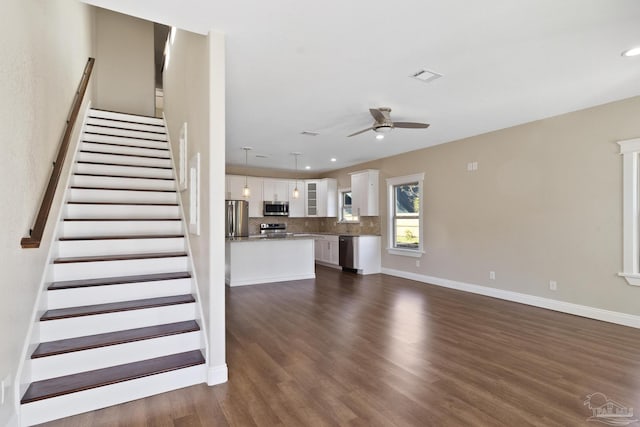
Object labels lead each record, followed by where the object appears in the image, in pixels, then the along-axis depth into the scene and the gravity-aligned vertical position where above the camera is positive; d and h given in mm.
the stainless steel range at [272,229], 8844 -373
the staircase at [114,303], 2121 -722
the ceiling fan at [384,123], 3926 +1153
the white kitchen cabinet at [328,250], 7805 -902
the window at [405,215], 6457 -14
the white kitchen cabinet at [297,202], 9047 +389
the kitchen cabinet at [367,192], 7398 +532
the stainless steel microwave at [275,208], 8633 +211
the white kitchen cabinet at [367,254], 7098 -891
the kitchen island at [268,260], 5855 -865
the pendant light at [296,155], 6883 +1349
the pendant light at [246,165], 6468 +1362
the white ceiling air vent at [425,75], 3090 +1382
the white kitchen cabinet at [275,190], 8666 +716
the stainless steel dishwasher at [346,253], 7242 -895
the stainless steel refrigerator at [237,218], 7188 -47
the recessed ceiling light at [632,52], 2654 +1370
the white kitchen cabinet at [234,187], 8062 +755
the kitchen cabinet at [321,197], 8891 +509
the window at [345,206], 8695 +250
